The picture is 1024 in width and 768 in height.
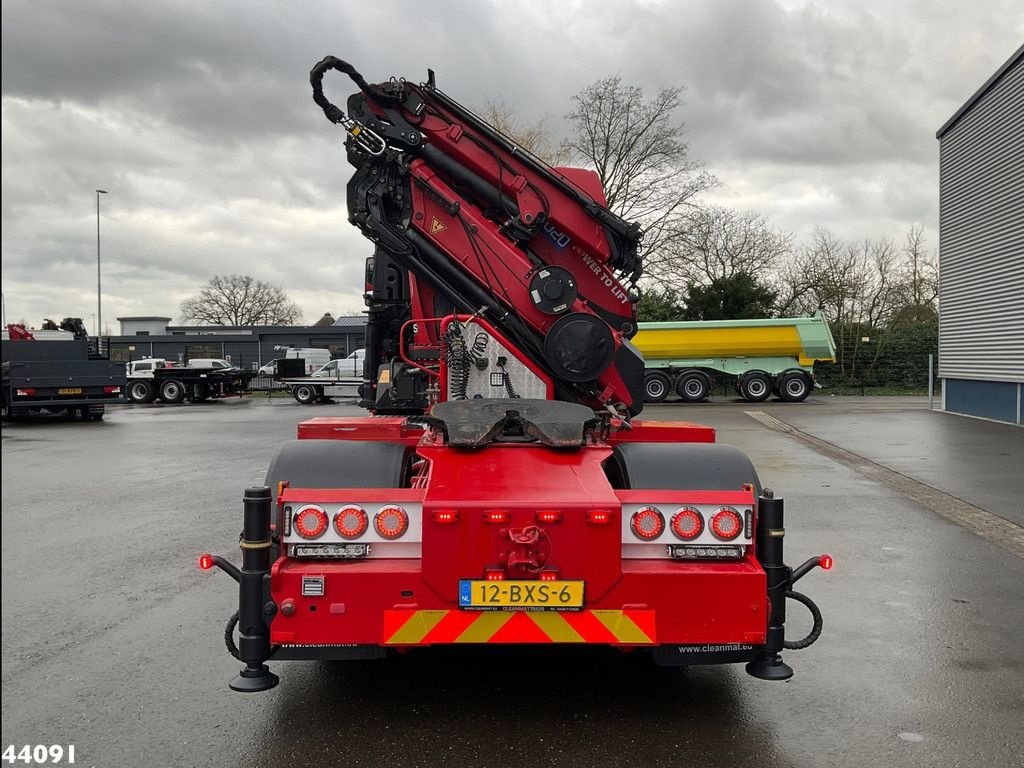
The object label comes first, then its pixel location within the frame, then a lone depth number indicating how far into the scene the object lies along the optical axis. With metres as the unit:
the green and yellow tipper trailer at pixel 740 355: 28.70
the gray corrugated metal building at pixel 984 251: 18.17
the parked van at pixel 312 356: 43.25
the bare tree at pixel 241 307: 69.56
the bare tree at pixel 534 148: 35.33
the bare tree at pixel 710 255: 34.19
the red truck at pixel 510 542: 3.34
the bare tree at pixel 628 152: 34.59
